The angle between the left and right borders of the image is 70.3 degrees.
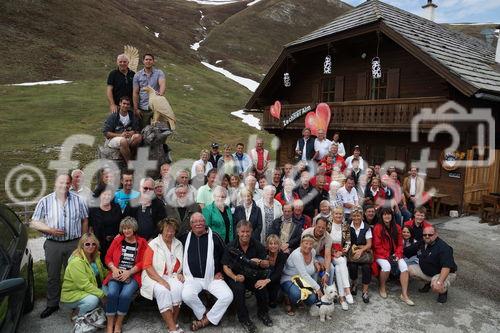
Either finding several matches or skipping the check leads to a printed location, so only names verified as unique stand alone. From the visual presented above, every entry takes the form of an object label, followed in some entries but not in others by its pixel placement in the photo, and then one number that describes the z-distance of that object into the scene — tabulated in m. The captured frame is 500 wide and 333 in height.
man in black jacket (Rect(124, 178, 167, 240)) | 5.66
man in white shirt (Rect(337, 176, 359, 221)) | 7.54
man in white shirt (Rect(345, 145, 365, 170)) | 9.46
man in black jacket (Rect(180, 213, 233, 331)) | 5.12
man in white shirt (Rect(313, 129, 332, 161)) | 9.88
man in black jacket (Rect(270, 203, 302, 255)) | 6.11
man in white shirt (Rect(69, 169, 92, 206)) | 5.72
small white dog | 5.40
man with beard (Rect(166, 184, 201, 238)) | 5.96
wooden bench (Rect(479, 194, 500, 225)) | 10.68
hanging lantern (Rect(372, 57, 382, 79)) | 13.16
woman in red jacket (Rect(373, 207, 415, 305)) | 6.18
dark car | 3.80
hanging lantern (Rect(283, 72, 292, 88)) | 16.94
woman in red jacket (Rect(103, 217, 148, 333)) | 4.89
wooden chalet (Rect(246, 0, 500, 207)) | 11.83
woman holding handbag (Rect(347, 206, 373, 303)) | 6.12
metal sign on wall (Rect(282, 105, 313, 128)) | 16.79
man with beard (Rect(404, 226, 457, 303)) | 5.89
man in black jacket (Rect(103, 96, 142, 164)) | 6.93
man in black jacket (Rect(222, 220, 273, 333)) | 5.23
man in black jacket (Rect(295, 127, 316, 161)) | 10.16
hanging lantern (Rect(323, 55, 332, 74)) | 14.80
